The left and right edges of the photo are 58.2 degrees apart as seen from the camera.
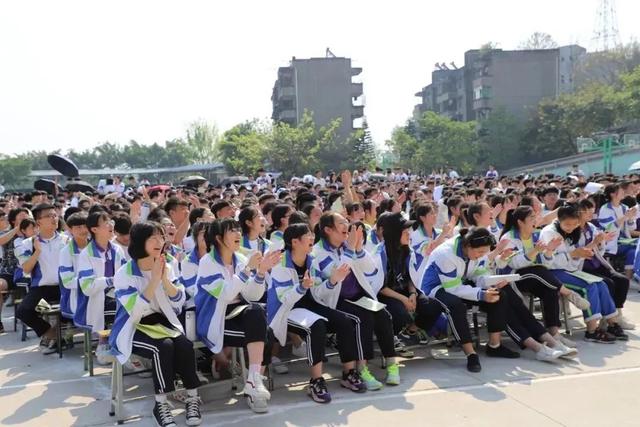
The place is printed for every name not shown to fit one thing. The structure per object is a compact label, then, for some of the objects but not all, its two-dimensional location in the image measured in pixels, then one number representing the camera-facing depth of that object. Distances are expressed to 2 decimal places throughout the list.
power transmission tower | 57.19
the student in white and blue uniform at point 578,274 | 5.60
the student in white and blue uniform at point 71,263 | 5.34
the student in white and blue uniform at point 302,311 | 4.41
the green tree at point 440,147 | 42.25
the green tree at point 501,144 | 44.81
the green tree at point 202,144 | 70.44
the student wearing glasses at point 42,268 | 5.82
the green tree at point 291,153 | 38.25
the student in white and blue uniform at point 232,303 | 4.14
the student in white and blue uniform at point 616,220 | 7.83
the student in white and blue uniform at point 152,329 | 3.88
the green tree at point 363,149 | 43.28
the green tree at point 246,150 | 38.91
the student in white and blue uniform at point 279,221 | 5.68
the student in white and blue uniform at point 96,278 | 5.14
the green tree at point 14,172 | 61.00
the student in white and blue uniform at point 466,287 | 4.96
